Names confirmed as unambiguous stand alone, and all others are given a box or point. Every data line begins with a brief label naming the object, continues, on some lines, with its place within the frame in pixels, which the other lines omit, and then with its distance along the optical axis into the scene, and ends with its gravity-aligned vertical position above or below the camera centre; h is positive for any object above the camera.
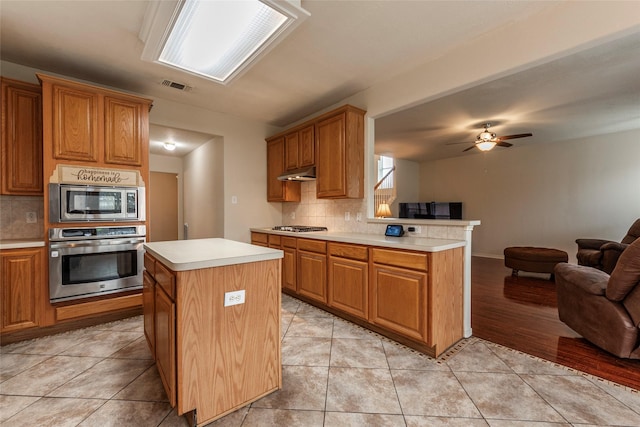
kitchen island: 1.41 -0.65
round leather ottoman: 4.58 -0.82
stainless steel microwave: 2.56 +0.08
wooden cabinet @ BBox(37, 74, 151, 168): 2.56 +0.87
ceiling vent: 3.15 +1.47
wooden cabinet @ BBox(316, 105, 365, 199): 3.22 +0.69
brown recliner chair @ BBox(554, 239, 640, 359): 2.03 -0.76
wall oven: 2.55 -0.50
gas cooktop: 3.70 -0.25
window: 8.07 +1.24
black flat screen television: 7.18 +0.02
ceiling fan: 4.67 +1.21
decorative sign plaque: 2.62 +0.35
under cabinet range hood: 3.64 +0.50
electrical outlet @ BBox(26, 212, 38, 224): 2.82 -0.07
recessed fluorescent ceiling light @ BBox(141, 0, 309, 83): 1.71 +1.26
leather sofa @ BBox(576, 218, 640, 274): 4.02 -0.63
